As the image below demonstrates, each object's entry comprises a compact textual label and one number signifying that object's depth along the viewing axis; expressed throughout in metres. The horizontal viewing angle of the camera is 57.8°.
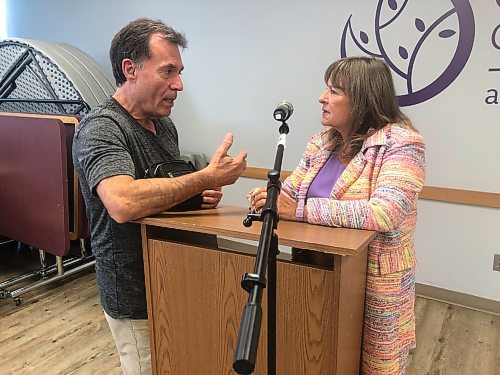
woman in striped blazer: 1.21
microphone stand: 0.62
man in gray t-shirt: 1.23
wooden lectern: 1.05
